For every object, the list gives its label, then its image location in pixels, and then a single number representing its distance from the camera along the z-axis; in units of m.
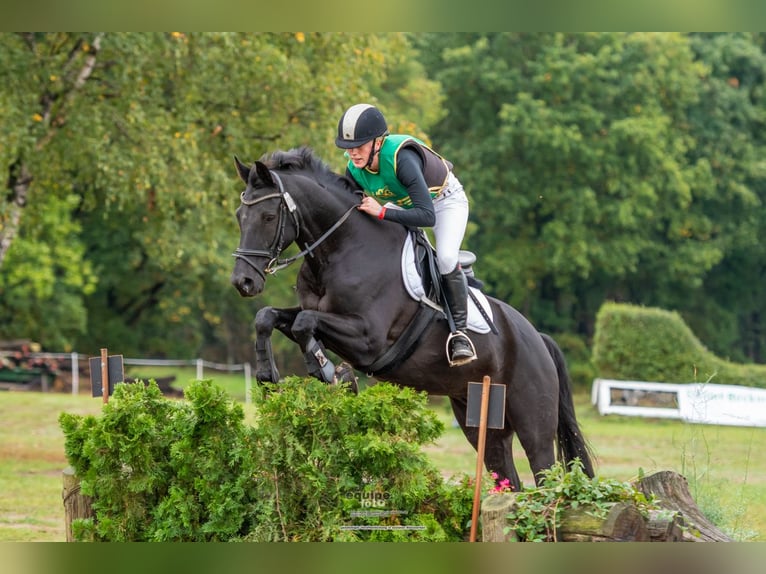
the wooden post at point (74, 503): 11.83
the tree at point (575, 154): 63.37
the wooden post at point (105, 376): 12.53
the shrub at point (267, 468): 10.84
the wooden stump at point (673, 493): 12.50
